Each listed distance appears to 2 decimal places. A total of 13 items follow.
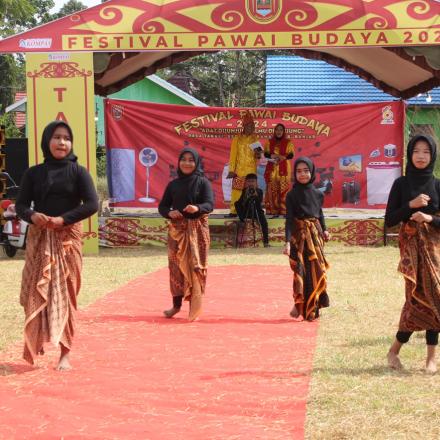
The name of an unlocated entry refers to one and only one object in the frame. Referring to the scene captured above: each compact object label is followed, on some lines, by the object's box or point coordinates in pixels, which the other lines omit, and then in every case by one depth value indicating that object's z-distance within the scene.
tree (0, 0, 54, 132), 25.59
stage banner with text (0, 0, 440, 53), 12.64
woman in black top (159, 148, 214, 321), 7.74
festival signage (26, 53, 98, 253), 12.76
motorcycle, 12.32
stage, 14.16
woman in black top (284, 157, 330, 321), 7.61
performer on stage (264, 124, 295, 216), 15.20
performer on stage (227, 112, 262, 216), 15.01
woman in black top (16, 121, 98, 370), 5.62
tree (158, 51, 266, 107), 40.88
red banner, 15.67
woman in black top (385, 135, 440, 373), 5.44
